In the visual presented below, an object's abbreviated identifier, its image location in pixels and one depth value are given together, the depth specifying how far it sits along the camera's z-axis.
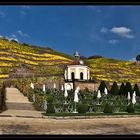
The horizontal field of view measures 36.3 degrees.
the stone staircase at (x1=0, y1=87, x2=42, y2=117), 9.42
